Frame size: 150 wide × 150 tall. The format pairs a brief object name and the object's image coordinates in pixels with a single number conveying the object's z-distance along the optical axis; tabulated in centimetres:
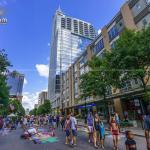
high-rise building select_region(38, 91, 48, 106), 12308
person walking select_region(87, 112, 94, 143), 815
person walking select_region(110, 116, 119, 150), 662
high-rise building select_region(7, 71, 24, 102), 8837
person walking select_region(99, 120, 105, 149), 713
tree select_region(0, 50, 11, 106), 1107
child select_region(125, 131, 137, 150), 375
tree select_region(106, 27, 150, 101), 1175
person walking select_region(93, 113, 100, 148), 744
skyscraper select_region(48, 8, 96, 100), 7592
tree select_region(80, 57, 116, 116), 1742
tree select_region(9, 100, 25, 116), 5630
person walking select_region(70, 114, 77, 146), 780
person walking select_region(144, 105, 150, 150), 514
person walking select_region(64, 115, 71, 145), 821
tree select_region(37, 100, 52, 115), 6153
